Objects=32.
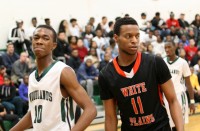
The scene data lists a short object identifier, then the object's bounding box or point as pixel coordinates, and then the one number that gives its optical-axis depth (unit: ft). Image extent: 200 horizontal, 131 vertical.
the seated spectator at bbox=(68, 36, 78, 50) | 51.15
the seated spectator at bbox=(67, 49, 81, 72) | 46.64
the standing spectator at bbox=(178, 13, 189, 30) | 71.86
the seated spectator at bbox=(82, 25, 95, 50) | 54.39
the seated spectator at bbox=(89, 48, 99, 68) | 48.73
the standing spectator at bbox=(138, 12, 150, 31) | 66.45
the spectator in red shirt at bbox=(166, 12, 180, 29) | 70.59
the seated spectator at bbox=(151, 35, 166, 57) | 58.54
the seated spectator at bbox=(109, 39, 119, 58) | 52.30
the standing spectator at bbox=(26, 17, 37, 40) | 50.70
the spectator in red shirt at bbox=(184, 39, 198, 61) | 61.30
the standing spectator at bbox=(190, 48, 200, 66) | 58.27
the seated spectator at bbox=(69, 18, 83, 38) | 56.44
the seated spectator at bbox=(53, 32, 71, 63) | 48.19
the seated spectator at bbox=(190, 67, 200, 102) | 50.24
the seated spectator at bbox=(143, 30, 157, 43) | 61.23
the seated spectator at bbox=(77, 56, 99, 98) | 43.80
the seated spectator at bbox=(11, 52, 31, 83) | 41.34
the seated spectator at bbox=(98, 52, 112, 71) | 46.50
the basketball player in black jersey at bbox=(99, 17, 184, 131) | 13.19
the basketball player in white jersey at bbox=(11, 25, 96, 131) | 12.08
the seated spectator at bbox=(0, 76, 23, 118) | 35.83
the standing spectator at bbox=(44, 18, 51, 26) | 54.04
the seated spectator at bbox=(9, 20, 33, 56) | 49.39
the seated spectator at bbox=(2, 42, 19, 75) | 43.04
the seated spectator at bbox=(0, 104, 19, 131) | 34.20
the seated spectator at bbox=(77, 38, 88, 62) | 50.42
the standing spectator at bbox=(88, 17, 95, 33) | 59.57
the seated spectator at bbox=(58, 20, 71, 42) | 56.56
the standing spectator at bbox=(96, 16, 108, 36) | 58.67
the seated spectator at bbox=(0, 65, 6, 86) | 38.34
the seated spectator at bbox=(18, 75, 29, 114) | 37.11
